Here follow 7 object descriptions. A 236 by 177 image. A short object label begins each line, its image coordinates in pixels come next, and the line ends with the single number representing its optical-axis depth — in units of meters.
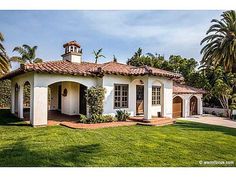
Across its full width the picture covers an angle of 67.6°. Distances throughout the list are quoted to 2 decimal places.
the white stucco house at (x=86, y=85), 8.24
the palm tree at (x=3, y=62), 8.40
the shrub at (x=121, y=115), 9.95
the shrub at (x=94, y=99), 9.26
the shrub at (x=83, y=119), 9.06
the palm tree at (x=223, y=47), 10.58
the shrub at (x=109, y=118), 9.45
